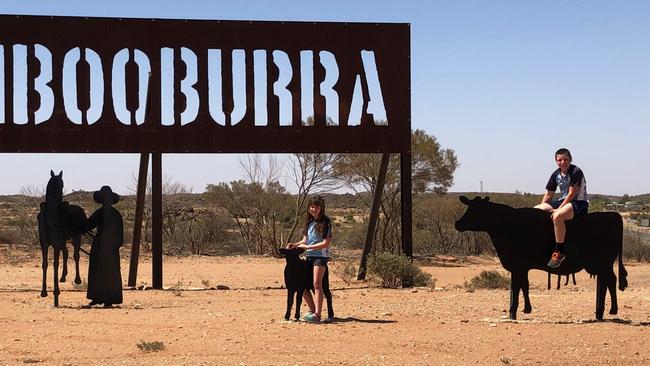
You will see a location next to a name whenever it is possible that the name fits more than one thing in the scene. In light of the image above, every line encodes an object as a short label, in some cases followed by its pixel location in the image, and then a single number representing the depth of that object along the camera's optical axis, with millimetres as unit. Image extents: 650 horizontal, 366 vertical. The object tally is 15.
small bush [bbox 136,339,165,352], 10117
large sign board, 17891
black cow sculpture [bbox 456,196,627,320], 12398
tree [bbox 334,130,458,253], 31953
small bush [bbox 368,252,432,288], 18656
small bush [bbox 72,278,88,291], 18125
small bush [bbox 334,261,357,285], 20234
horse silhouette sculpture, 14586
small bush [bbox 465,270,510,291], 19047
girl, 12039
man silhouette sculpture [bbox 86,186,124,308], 14445
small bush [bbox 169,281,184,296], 17281
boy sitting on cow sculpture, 12094
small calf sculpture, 12133
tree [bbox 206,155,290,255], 33250
